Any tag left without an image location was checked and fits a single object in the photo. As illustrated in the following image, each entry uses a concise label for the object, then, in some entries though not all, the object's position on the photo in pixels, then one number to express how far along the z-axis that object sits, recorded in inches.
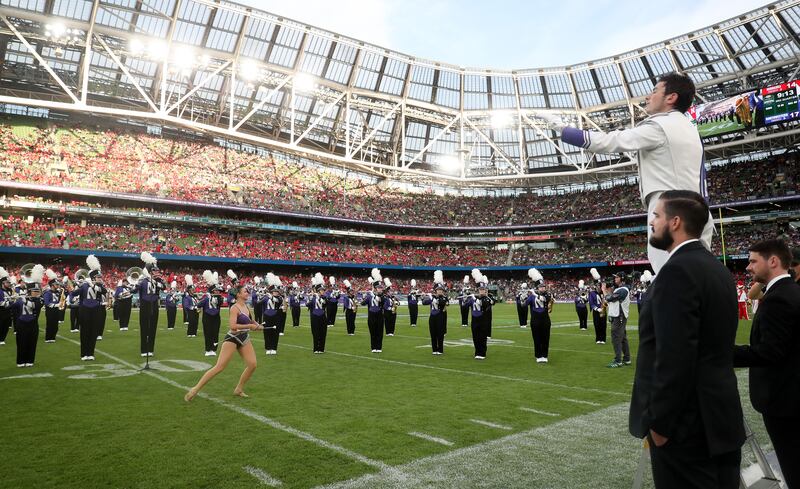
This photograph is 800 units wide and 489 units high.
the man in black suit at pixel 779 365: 109.8
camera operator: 411.2
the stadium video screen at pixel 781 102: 1291.8
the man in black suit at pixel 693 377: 80.3
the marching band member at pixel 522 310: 840.9
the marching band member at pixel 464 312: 851.4
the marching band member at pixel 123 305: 713.6
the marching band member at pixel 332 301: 851.4
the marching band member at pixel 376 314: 534.6
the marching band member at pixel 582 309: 788.6
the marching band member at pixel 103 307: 480.7
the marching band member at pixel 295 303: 883.1
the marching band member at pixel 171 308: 810.2
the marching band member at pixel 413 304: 930.1
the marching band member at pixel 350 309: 735.7
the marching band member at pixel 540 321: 440.8
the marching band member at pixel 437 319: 502.6
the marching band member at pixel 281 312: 589.8
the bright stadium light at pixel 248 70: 1550.2
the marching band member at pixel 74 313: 538.4
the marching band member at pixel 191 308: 669.1
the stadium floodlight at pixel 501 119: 1889.8
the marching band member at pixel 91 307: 445.1
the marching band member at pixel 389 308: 646.5
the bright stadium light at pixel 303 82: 1642.5
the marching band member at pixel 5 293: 466.0
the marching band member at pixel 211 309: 498.6
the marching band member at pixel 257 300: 818.8
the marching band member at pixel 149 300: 455.8
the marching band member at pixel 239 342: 282.8
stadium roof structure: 1407.5
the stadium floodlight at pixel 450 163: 2160.4
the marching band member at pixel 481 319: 464.8
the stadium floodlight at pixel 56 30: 1326.3
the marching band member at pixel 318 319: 513.3
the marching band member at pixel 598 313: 584.7
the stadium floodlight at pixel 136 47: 1424.1
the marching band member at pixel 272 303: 559.2
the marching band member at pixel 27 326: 406.0
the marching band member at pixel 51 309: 613.7
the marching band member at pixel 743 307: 877.2
